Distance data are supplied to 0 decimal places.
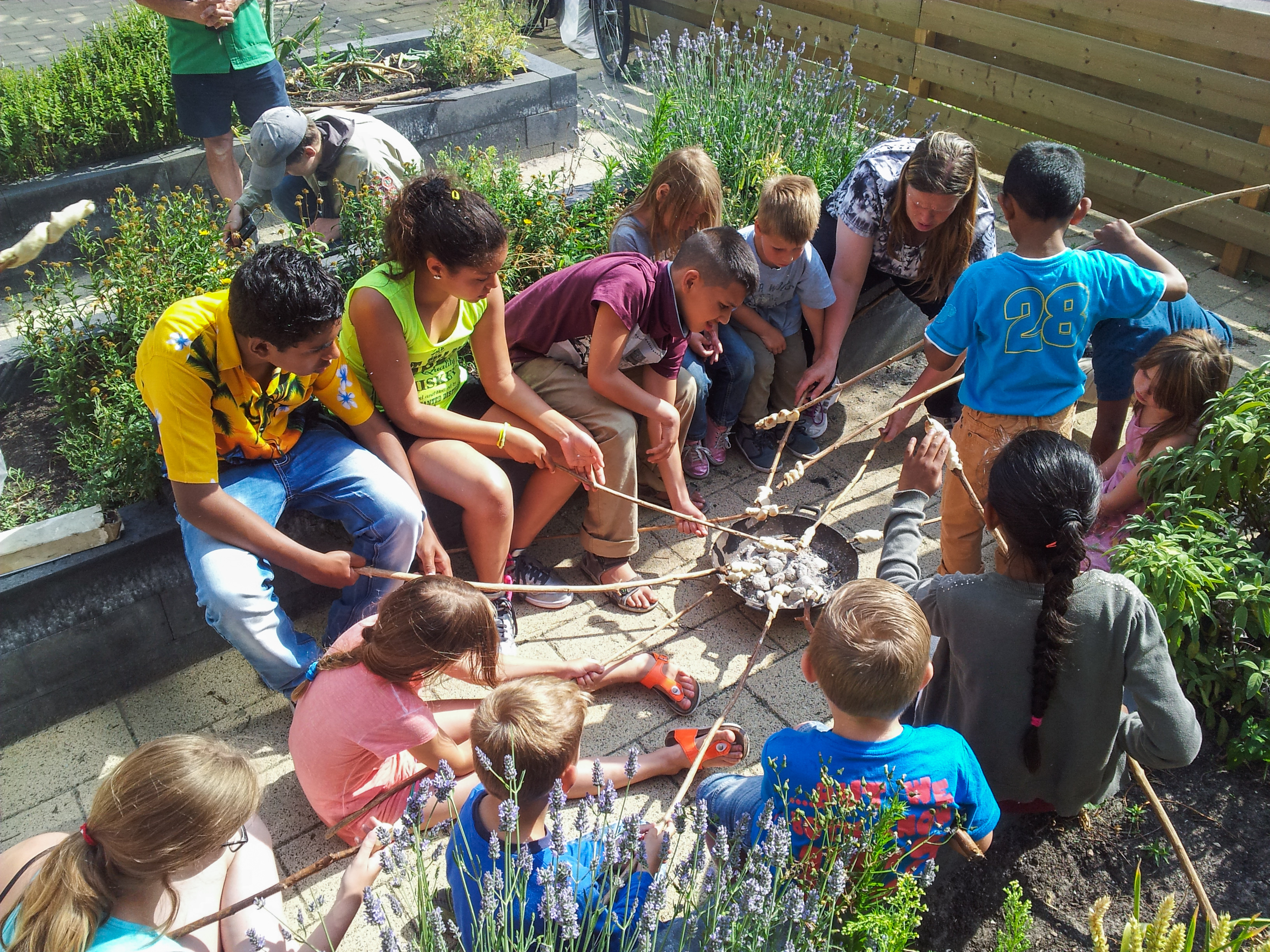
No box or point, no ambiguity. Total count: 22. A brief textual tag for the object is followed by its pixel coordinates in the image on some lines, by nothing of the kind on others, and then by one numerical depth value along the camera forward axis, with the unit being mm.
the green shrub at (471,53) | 6688
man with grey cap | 4184
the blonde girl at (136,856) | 1558
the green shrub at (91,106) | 5309
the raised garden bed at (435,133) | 5328
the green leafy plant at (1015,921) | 1622
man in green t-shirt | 4719
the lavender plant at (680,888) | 1509
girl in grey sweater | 1997
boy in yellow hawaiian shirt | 2500
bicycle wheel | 8539
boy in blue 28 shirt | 2814
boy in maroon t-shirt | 3160
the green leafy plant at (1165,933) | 1605
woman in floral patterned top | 3744
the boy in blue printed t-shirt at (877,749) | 1804
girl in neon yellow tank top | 2834
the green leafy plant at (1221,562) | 2363
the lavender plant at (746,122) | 4508
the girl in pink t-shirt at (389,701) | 2217
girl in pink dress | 2922
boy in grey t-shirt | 3623
